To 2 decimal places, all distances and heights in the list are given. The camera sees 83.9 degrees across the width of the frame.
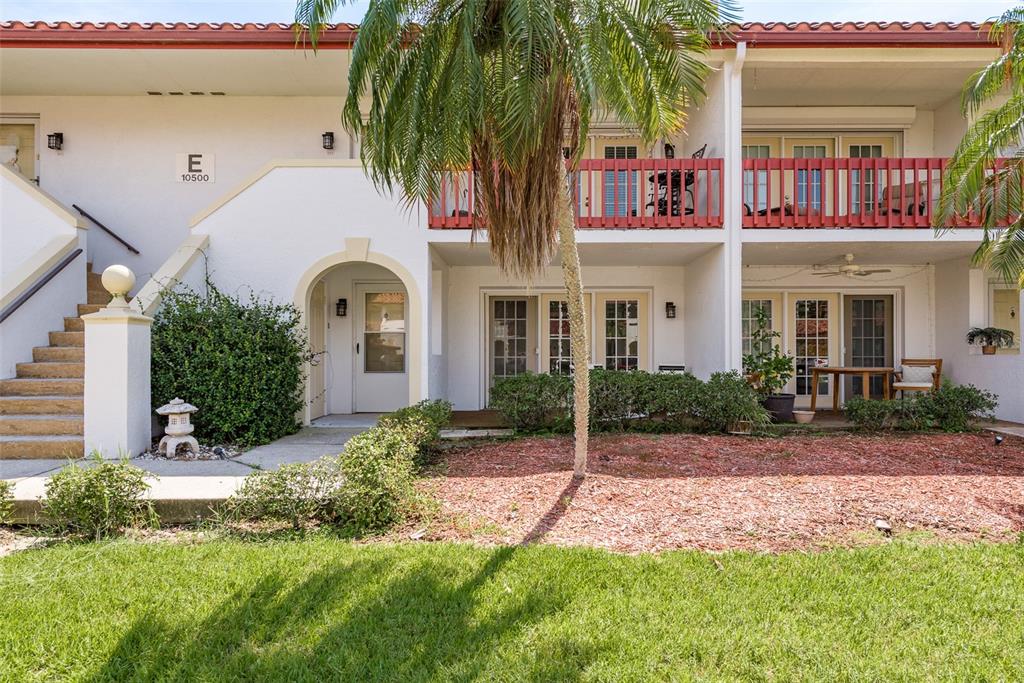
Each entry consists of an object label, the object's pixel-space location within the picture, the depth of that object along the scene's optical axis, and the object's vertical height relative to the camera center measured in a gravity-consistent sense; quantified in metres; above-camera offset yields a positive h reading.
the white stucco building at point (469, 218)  8.12 +1.95
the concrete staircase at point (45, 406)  6.14 -0.65
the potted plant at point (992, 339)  9.14 +0.15
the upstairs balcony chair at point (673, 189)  8.30 +2.43
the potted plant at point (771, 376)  8.43 -0.40
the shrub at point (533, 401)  7.73 -0.70
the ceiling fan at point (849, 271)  9.28 +1.37
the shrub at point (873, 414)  7.91 -0.91
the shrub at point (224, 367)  6.89 -0.21
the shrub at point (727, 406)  7.57 -0.76
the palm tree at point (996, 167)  5.83 +2.14
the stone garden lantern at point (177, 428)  6.31 -0.88
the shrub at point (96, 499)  3.94 -1.05
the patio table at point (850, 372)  9.17 -0.40
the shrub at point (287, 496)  4.12 -1.06
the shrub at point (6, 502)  4.10 -1.11
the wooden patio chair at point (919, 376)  8.95 -0.46
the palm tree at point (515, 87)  3.79 +1.86
